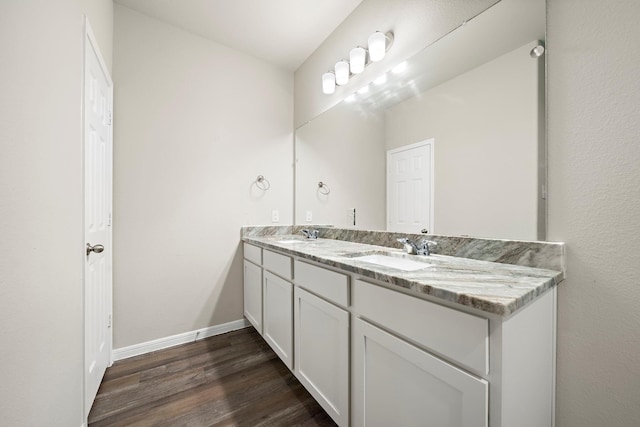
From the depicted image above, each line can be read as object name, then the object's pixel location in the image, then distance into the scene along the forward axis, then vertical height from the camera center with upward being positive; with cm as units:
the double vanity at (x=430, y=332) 64 -40
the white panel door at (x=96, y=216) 125 -2
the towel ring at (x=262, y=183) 236 +28
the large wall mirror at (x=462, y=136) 100 +39
